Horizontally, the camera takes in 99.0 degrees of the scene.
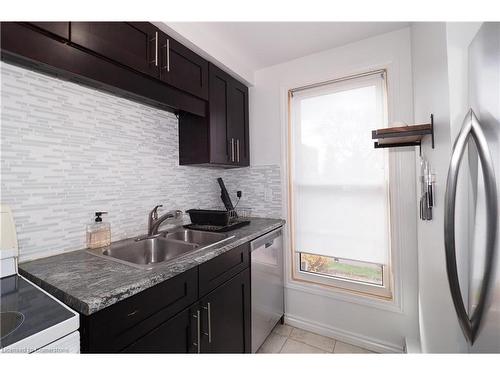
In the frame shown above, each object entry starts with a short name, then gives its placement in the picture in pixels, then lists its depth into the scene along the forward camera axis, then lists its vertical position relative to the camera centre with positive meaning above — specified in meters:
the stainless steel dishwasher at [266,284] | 1.53 -0.74
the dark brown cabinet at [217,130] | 1.70 +0.53
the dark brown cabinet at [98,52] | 0.82 +0.64
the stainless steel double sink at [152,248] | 1.25 -0.34
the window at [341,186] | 1.67 +0.04
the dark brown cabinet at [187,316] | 0.71 -0.52
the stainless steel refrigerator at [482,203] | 0.50 -0.04
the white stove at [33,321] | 0.51 -0.34
